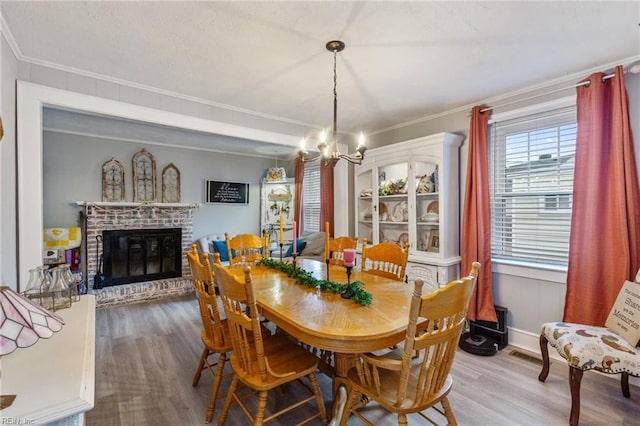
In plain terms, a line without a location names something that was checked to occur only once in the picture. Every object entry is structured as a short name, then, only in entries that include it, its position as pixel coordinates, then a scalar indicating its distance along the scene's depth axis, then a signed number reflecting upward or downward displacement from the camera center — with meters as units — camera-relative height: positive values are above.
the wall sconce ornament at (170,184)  5.13 +0.49
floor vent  2.70 -1.30
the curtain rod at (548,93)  2.42 +1.06
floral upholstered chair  1.86 -0.88
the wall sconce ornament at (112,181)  4.66 +0.50
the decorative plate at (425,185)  3.37 +0.30
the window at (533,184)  2.75 +0.26
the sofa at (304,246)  4.72 -0.53
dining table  1.36 -0.52
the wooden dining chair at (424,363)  1.26 -0.67
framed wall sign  5.58 +0.39
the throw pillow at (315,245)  4.75 -0.50
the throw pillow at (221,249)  4.68 -0.56
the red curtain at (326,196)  4.80 +0.26
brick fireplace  4.39 -0.24
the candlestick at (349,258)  1.74 -0.26
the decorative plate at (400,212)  3.59 +0.00
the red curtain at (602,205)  2.29 +0.05
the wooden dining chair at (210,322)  1.85 -0.71
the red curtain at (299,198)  5.79 +0.27
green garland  1.73 -0.47
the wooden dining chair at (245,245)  3.05 -0.32
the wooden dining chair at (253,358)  1.50 -0.83
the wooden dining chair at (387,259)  2.51 -0.40
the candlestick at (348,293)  1.83 -0.48
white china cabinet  3.23 +0.13
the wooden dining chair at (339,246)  2.90 -0.32
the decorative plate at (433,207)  3.31 +0.05
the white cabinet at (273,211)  6.13 +0.03
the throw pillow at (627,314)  1.99 -0.70
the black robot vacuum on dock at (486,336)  2.82 -1.22
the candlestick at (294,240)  2.30 -0.21
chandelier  2.11 +0.47
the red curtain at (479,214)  3.05 -0.02
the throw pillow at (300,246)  4.75 -0.52
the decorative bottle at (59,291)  1.60 -0.41
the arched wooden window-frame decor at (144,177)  4.88 +0.58
